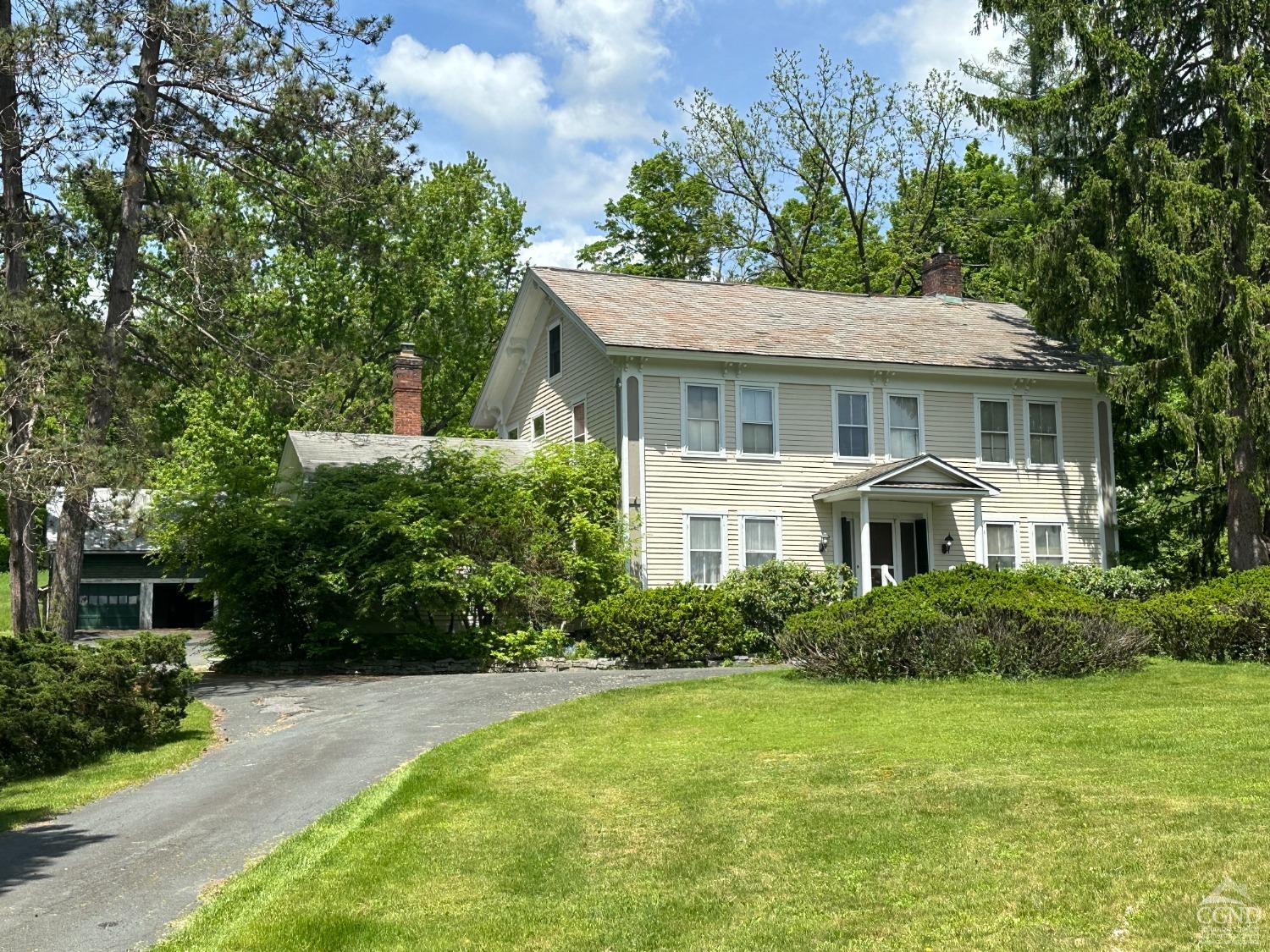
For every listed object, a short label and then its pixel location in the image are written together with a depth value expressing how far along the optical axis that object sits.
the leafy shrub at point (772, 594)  22.55
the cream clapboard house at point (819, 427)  23.95
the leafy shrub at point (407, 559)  20.94
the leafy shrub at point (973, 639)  15.42
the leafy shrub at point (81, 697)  11.06
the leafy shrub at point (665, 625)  20.61
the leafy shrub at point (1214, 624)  17.25
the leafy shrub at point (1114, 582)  24.77
